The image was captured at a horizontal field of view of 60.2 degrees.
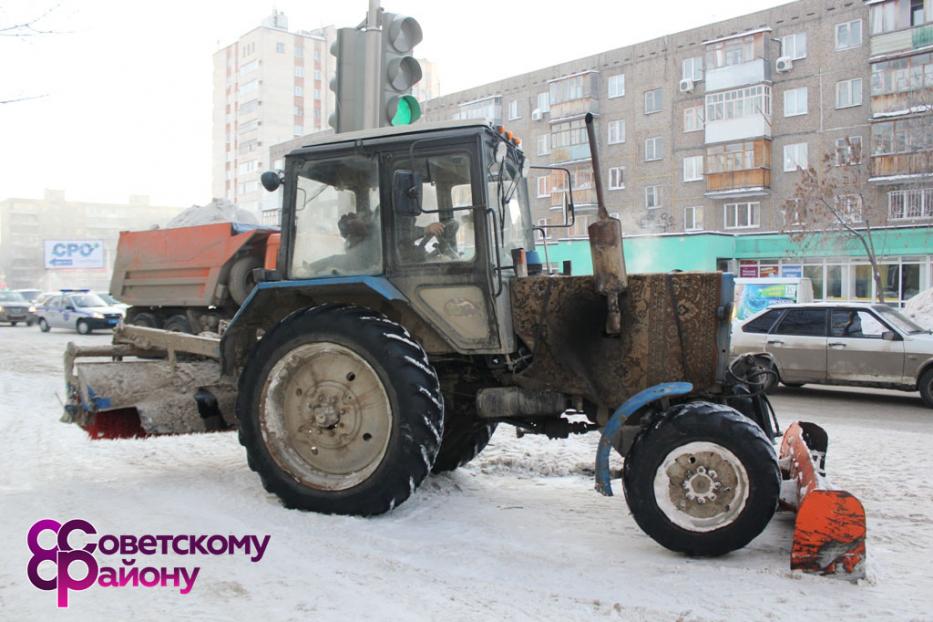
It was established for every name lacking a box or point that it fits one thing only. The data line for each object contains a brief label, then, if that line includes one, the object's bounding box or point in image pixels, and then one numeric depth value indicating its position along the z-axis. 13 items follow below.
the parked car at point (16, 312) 36.66
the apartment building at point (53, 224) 92.19
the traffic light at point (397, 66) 7.80
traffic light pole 7.76
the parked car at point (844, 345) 11.73
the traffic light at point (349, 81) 7.77
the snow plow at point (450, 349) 4.77
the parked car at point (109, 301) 29.52
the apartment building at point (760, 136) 31.31
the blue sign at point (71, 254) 64.62
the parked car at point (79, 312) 27.72
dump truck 15.23
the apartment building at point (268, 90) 78.25
